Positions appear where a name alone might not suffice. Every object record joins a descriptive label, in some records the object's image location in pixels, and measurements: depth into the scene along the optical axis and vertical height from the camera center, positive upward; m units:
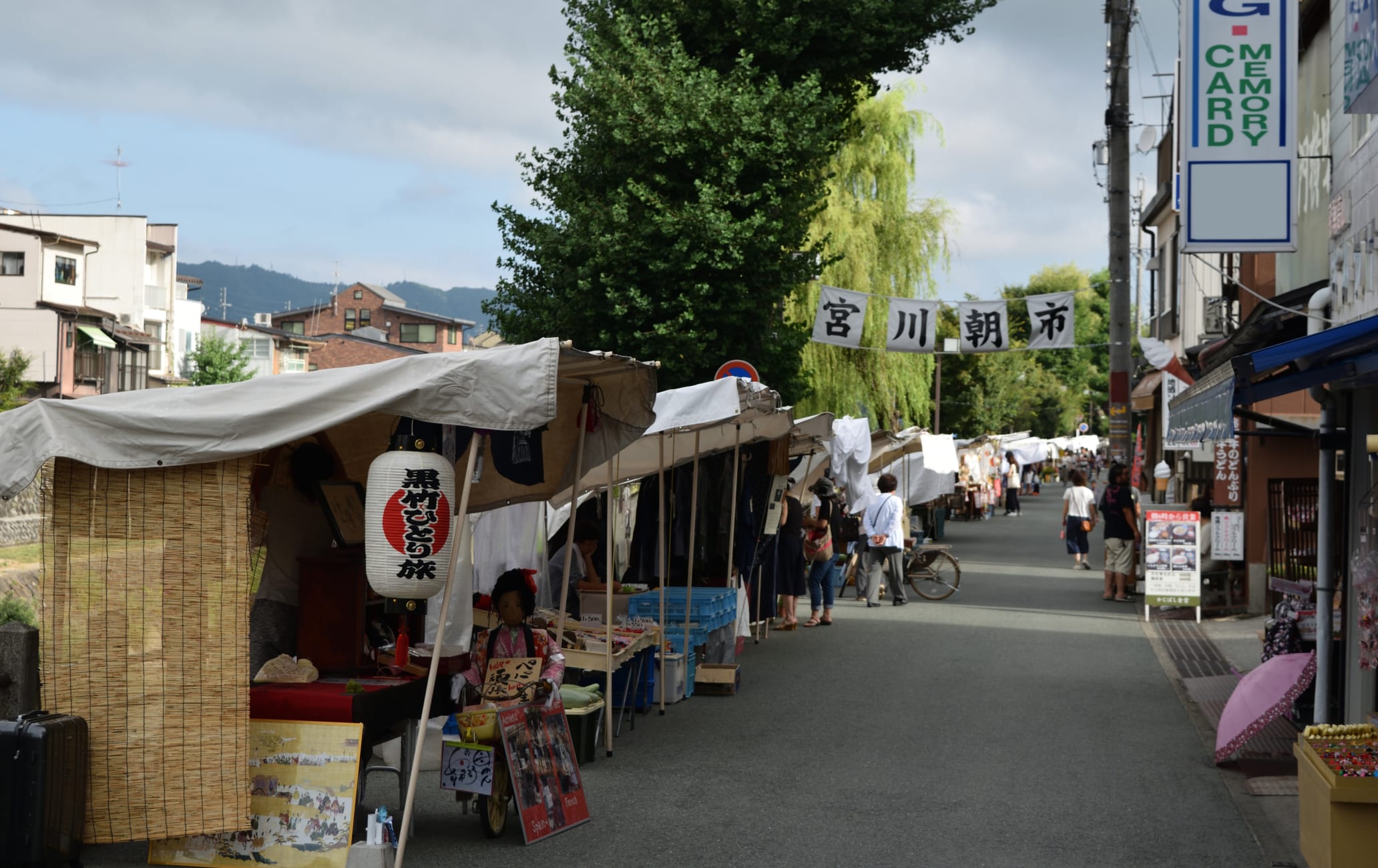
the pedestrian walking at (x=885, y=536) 19.20 -0.73
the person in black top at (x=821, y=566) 17.55 -1.09
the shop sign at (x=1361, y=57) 7.81 +2.68
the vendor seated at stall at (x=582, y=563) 12.91 -0.81
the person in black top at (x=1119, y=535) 19.89 -0.69
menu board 17.44 -0.91
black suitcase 6.25 -1.51
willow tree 31.23 +5.86
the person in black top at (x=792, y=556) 16.58 -0.92
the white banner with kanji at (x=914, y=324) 23.73 +2.89
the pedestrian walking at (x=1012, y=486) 46.66 +0.07
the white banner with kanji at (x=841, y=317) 23.09 +2.92
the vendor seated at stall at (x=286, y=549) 7.80 -0.44
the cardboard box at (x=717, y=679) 12.34 -1.83
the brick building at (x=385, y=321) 93.94 +11.03
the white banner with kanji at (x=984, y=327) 23.16 +2.82
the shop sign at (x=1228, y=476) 19.55 +0.24
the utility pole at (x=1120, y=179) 20.58 +4.84
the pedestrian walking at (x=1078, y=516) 24.94 -0.50
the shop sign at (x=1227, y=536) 17.86 -0.60
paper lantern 6.69 -0.25
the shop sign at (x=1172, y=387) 23.81 +1.91
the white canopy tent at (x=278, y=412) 6.55 +0.31
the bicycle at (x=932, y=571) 21.12 -1.35
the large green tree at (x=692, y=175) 19.08 +4.57
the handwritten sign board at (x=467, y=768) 7.28 -1.60
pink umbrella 9.12 -1.43
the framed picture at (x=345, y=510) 7.87 -0.20
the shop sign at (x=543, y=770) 7.30 -1.65
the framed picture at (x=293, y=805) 6.70 -1.67
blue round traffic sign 14.52 +1.24
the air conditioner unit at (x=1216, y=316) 20.28 +2.71
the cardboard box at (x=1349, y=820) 6.16 -1.51
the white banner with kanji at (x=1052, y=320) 22.44 +2.85
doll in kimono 7.83 -0.99
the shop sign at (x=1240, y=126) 10.10 +2.81
